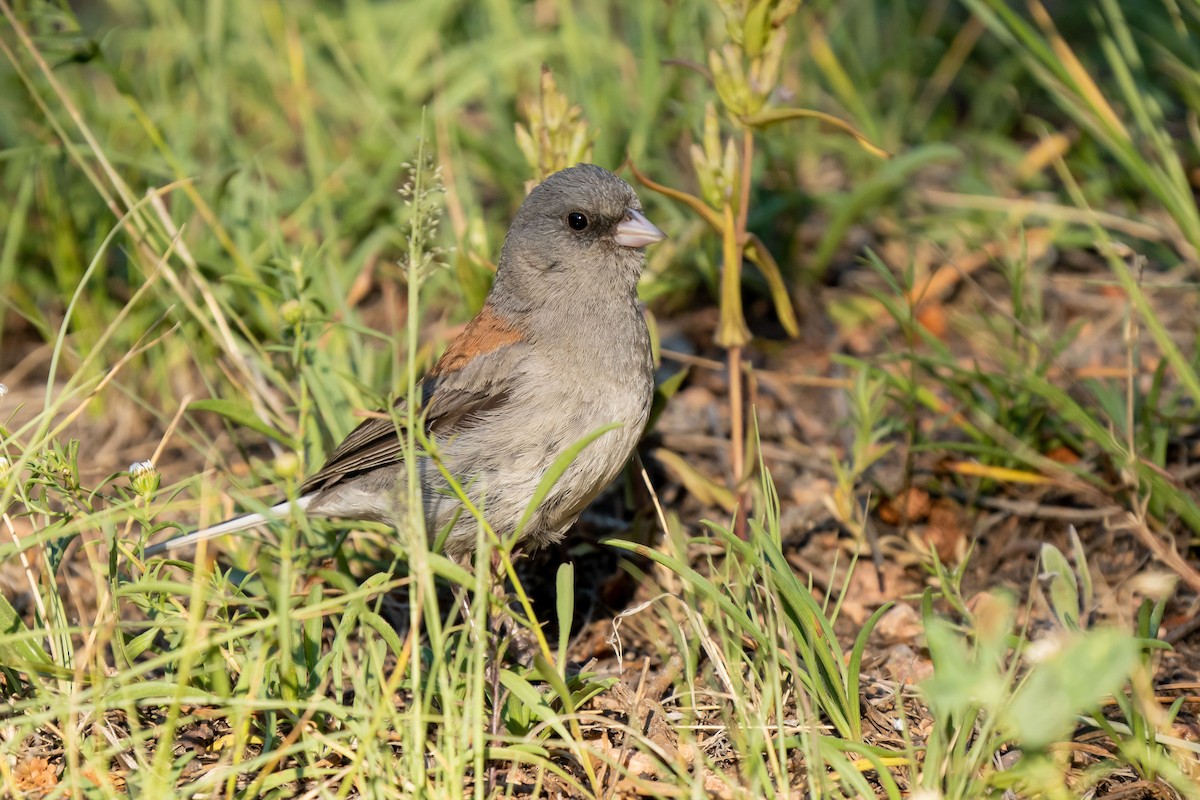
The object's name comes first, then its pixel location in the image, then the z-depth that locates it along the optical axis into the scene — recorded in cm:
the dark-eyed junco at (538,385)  509
